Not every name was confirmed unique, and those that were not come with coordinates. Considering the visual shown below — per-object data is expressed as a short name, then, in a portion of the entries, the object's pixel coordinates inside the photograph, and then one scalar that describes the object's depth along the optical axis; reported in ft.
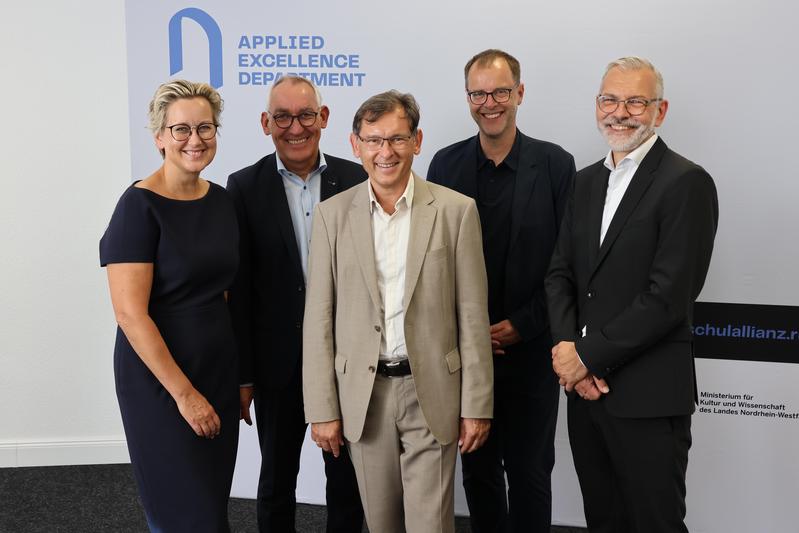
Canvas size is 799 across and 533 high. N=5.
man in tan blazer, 7.33
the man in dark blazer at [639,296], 7.25
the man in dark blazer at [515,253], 9.16
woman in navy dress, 7.19
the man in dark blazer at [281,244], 8.91
